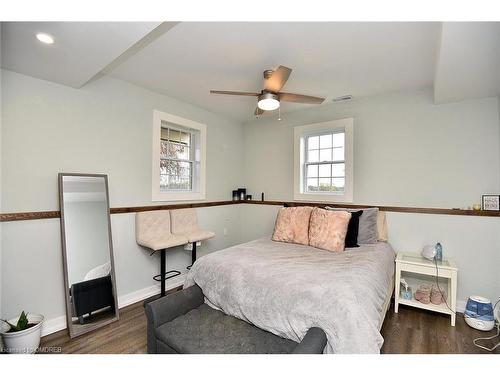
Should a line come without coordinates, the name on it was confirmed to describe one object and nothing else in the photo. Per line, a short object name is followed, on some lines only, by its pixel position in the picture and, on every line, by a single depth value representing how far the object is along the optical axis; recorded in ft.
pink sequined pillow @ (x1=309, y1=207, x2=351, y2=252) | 8.52
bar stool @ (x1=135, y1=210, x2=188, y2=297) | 8.95
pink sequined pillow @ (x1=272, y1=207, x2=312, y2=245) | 9.37
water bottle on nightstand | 8.78
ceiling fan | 6.90
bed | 4.86
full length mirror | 7.43
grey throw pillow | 9.24
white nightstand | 7.86
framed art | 8.23
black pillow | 8.86
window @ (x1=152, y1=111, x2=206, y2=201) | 10.24
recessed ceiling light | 5.09
